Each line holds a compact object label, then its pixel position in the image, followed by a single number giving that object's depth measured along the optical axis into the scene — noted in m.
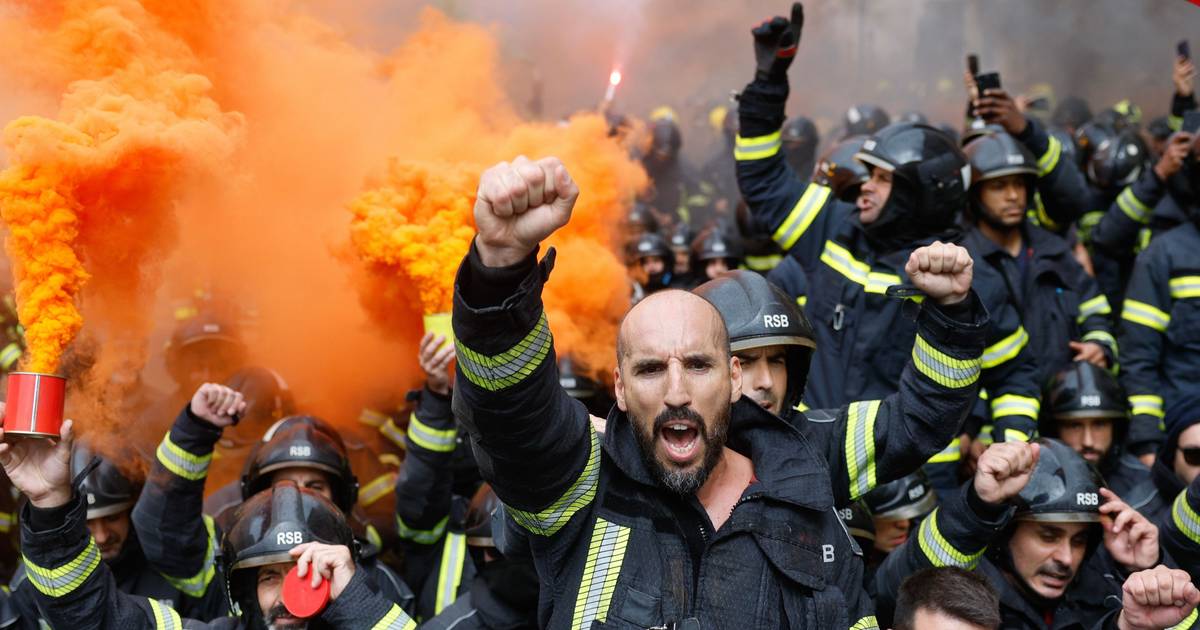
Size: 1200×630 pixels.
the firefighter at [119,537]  4.89
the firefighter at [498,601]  4.29
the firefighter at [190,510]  4.65
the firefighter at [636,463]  2.39
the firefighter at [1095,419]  5.40
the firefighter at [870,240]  5.10
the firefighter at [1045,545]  3.79
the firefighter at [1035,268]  5.82
